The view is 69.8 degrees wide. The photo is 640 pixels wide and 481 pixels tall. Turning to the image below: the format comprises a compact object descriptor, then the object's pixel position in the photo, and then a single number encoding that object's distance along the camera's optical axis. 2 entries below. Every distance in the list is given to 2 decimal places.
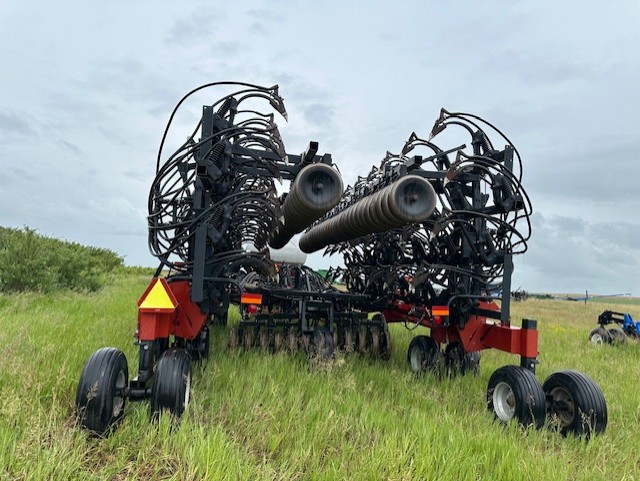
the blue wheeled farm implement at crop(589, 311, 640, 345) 10.47
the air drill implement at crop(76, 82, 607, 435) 3.69
